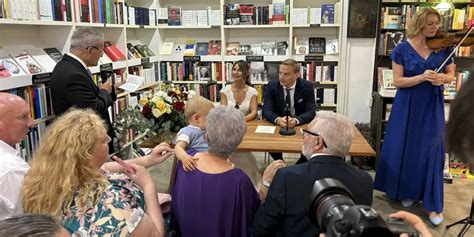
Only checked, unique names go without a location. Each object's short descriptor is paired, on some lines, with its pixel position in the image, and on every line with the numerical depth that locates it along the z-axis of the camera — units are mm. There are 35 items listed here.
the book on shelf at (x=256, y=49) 4982
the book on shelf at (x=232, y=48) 5055
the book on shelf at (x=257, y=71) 4930
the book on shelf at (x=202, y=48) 5168
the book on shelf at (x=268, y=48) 4937
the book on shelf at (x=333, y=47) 4742
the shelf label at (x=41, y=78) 2850
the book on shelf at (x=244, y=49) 5012
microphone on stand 2891
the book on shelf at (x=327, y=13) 4617
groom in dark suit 3457
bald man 1559
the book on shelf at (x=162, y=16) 5055
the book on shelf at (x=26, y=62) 2881
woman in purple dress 1710
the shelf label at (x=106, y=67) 3759
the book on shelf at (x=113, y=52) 4082
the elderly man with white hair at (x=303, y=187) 1565
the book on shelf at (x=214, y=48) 5098
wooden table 2547
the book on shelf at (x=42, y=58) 3068
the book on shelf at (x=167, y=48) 5255
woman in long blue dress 2979
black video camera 792
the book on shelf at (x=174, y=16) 5020
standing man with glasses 2699
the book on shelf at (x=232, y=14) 4797
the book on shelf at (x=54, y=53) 3223
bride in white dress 3682
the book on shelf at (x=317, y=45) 4832
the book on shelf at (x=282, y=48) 4883
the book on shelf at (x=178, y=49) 5234
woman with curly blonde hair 1314
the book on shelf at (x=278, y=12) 4691
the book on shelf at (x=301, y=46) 4844
